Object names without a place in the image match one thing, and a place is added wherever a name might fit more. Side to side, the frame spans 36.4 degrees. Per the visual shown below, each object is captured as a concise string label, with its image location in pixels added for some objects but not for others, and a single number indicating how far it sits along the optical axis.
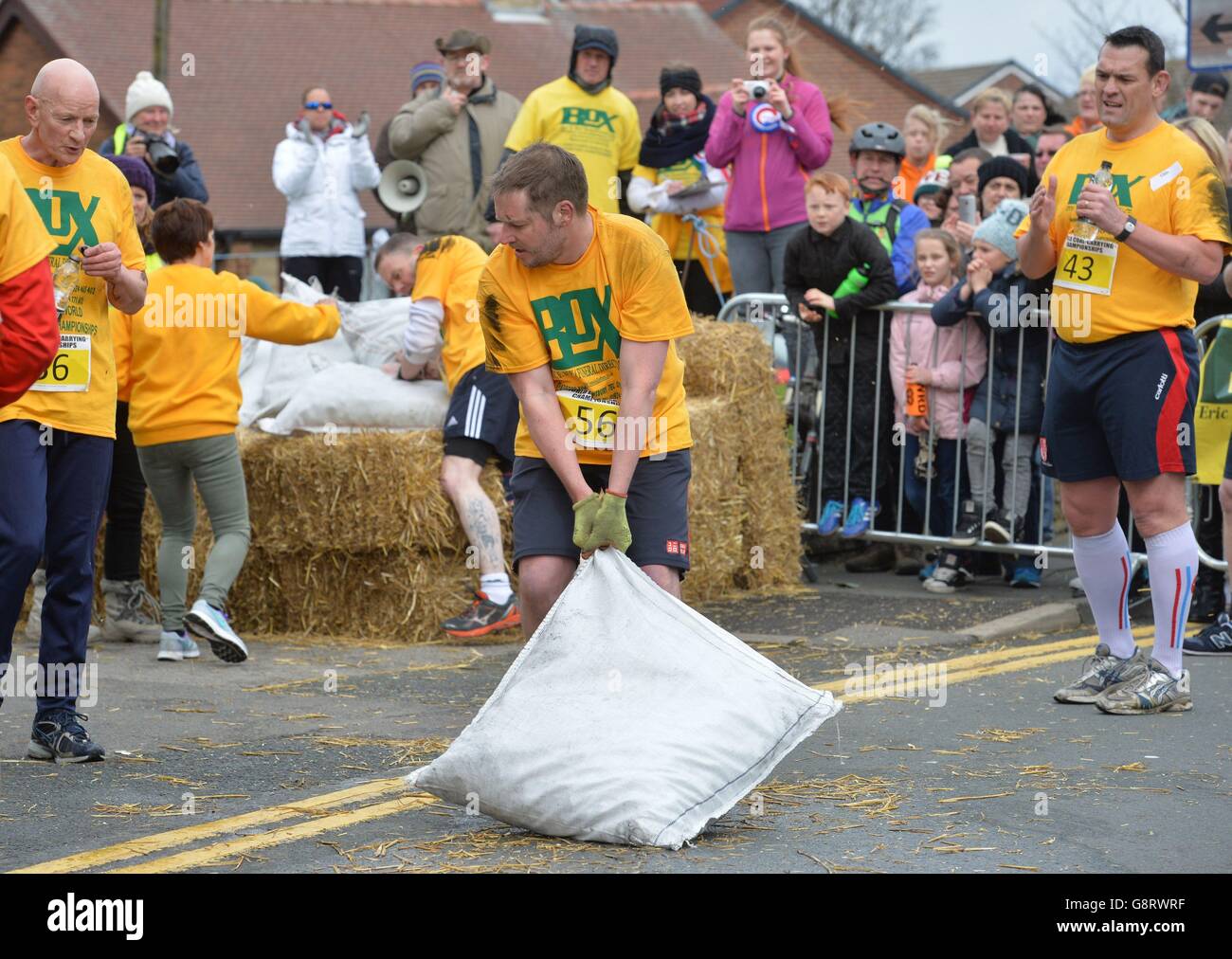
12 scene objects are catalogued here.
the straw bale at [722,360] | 10.45
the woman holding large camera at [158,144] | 11.70
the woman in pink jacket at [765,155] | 11.68
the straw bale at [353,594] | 9.32
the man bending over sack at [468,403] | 9.19
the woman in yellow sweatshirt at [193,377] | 8.49
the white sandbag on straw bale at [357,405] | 9.51
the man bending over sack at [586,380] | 5.59
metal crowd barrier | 10.47
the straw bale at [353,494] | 9.26
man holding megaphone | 12.73
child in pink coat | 10.52
